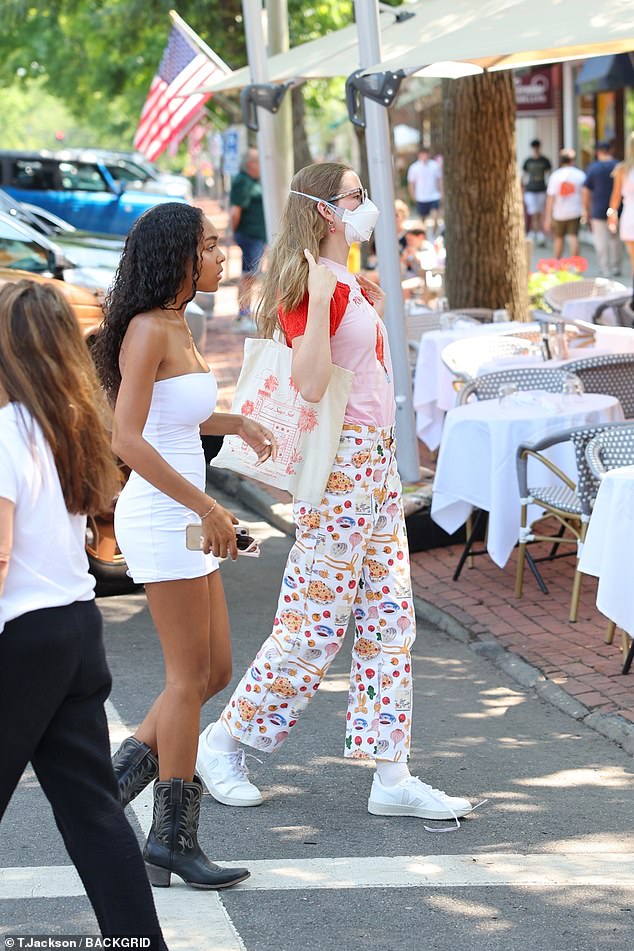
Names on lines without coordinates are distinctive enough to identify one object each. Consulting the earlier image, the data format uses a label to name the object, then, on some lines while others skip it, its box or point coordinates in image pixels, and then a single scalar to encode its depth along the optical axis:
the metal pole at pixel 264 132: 10.52
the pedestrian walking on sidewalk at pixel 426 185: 30.75
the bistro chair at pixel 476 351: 8.88
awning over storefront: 25.03
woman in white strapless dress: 3.75
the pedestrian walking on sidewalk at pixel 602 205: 21.19
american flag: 12.95
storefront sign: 32.03
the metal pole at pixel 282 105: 11.48
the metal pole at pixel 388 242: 8.28
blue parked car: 22.66
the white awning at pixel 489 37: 6.99
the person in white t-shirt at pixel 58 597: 2.97
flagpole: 13.01
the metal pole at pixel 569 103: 32.97
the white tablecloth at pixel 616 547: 5.62
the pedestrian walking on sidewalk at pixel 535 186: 28.86
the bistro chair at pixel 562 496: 6.50
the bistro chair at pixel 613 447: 6.42
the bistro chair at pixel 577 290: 11.89
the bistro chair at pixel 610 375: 8.15
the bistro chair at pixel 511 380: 8.03
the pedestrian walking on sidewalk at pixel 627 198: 13.88
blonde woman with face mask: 4.36
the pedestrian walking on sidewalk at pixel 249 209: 16.72
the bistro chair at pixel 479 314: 11.31
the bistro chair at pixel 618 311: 11.59
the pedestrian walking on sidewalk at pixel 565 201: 23.47
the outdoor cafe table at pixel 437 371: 9.48
